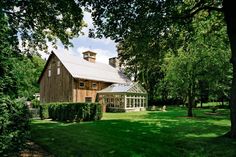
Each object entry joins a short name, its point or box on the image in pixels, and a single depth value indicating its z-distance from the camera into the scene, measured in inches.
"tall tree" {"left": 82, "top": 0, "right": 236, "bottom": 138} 451.5
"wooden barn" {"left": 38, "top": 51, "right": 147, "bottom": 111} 1254.3
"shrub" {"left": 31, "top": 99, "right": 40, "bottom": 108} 1414.2
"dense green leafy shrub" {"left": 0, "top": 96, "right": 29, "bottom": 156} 240.2
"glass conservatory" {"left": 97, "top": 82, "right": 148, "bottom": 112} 1338.6
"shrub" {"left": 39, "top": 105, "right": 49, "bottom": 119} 905.5
